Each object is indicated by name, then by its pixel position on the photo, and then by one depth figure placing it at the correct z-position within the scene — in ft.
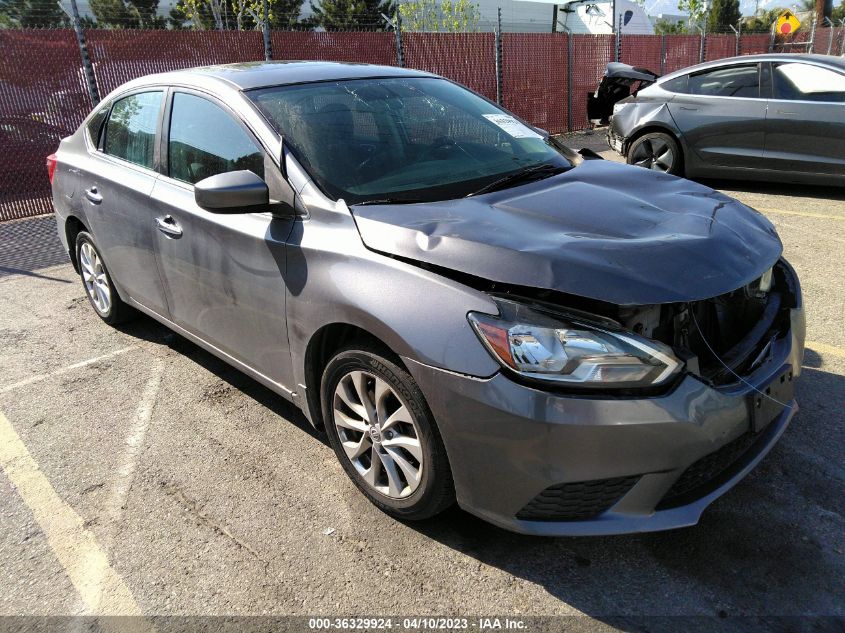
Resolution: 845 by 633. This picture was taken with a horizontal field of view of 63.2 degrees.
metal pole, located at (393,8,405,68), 38.03
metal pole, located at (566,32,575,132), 46.26
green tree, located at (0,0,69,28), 45.63
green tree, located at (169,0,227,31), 80.07
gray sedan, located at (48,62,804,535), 7.02
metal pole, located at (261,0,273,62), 32.55
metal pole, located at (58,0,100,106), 28.89
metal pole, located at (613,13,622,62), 50.90
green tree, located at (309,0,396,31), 99.76
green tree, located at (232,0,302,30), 86.56
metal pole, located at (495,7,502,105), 40.66
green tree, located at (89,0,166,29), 84.31
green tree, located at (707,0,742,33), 148.44
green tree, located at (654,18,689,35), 154.81
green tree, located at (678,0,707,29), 138.00
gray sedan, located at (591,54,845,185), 23.57
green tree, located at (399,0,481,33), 83.92
